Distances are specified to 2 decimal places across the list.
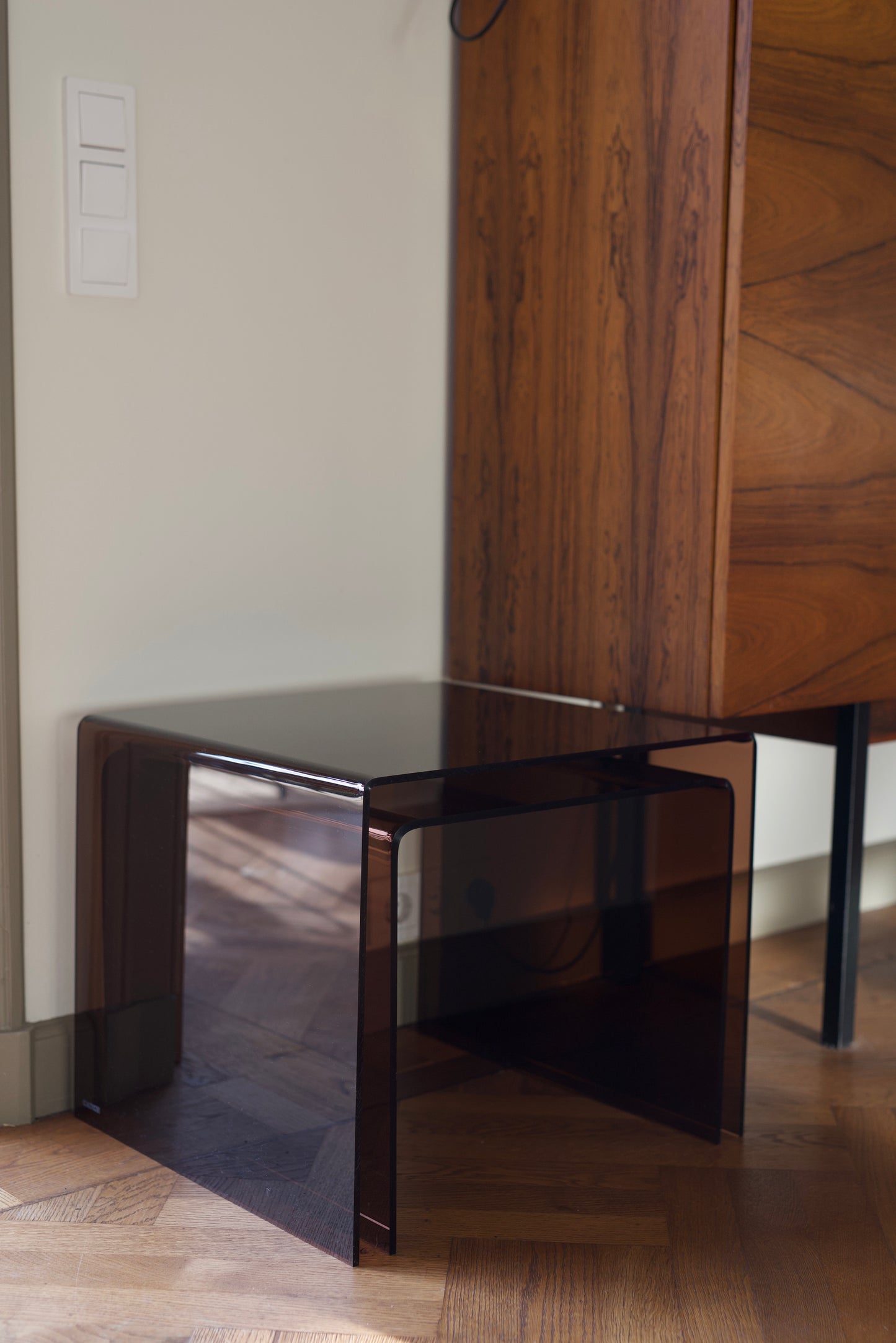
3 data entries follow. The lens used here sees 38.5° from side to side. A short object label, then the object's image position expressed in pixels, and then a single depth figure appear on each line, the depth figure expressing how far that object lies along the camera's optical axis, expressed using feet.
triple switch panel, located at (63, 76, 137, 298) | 5.33
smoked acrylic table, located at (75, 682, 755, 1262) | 4.56
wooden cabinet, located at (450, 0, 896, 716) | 5.28
